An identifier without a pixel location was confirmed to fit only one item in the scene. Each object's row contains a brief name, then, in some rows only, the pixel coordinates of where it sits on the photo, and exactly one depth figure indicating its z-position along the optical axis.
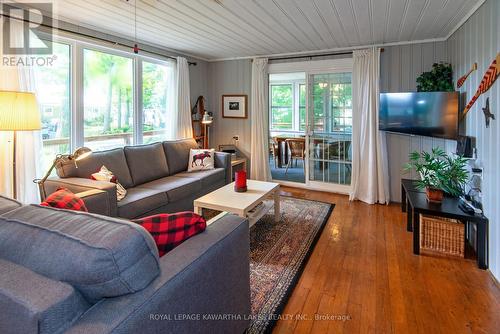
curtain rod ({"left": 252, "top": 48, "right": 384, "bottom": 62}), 4.53
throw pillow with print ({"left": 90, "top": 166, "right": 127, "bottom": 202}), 3.02
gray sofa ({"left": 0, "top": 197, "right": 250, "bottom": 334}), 0.86
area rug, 2.02
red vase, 3.29
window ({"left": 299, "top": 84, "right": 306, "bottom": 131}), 7.77
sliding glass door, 4.70
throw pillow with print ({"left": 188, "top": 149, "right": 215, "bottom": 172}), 4.34
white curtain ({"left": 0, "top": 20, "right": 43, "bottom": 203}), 2.82
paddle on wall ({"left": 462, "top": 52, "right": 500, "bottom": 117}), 2.31
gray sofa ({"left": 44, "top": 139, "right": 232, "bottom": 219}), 2.70
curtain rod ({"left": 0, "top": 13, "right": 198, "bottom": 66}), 2.85
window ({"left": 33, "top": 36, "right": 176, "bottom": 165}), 3.32
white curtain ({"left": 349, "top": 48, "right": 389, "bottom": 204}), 4.27
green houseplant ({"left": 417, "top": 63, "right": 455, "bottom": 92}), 3.58
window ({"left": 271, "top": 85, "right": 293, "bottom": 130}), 8.12
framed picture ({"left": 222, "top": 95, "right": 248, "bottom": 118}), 5.49
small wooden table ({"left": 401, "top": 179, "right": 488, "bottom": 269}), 2.53
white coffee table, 2.83
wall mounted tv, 3.28
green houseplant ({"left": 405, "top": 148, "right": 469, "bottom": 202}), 2.81
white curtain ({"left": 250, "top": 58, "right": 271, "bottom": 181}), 5.18
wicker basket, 2.72
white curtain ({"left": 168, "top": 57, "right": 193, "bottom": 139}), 4.79
